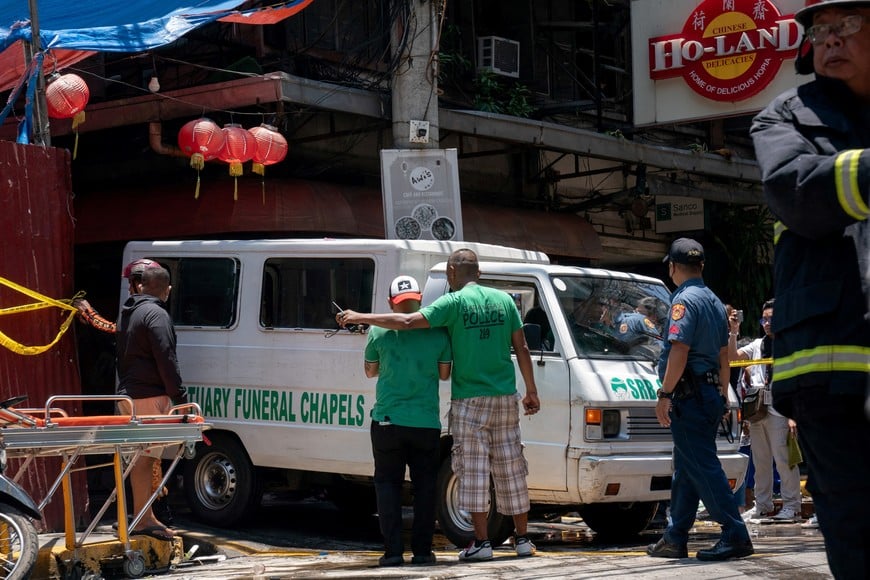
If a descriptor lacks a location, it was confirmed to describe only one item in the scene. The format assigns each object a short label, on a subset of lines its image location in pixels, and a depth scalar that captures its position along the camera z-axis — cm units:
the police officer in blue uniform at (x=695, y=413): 718
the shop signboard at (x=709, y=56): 1448
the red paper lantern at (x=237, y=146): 1155
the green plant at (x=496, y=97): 1509
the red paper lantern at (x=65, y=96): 1020
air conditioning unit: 1594
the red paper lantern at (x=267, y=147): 1175
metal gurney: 657
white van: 838
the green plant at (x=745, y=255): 1858
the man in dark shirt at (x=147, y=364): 852
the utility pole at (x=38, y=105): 918
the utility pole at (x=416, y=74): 1241
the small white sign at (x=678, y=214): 1869
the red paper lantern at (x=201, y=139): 1145
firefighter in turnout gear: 279
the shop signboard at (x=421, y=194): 1214
